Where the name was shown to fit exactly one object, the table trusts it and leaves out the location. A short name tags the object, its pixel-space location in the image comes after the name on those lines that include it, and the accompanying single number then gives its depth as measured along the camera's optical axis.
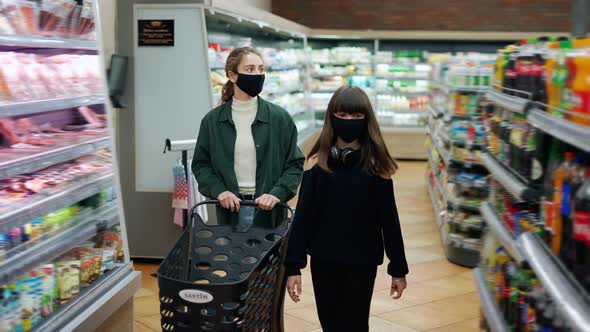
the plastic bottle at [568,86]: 2.36
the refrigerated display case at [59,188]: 2.98
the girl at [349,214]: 2.98
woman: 3.81
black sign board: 5.89
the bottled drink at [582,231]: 2.13
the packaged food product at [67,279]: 3.35
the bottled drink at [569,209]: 2.33
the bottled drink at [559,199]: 2.52
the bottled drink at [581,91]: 2.16
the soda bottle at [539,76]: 2.99
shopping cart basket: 2.35
